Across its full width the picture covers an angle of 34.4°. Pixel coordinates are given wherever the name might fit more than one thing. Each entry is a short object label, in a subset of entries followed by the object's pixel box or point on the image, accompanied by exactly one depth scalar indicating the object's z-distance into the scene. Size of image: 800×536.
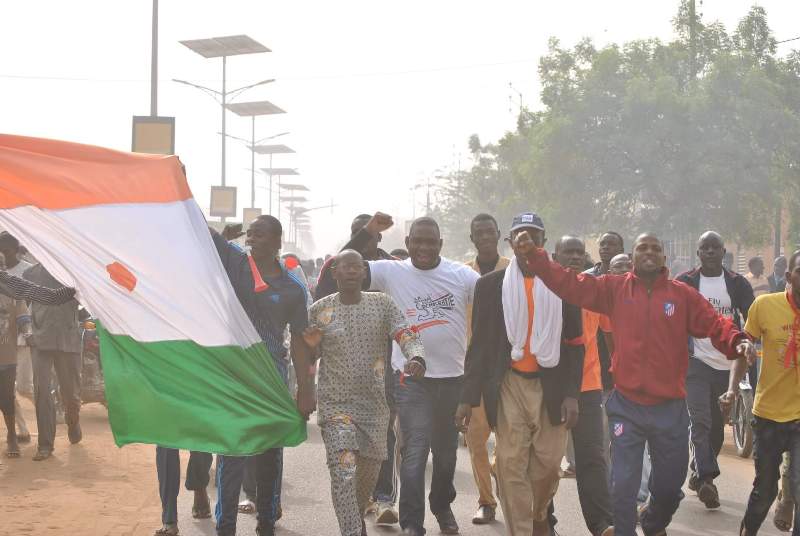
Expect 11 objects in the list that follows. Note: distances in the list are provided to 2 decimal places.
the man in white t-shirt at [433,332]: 8.34
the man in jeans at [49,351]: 12.05
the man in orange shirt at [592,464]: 7.86
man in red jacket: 7.01
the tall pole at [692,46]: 40.50
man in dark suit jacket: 7.46
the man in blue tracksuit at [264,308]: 7.68
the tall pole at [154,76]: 26.50
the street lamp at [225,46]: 52.12
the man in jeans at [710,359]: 9.88
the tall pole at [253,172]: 78.88
